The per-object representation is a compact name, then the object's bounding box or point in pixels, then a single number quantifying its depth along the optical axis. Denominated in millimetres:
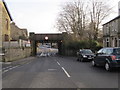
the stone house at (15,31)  66138
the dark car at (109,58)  10695
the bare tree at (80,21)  41625
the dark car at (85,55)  19973
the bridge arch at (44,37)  46062
